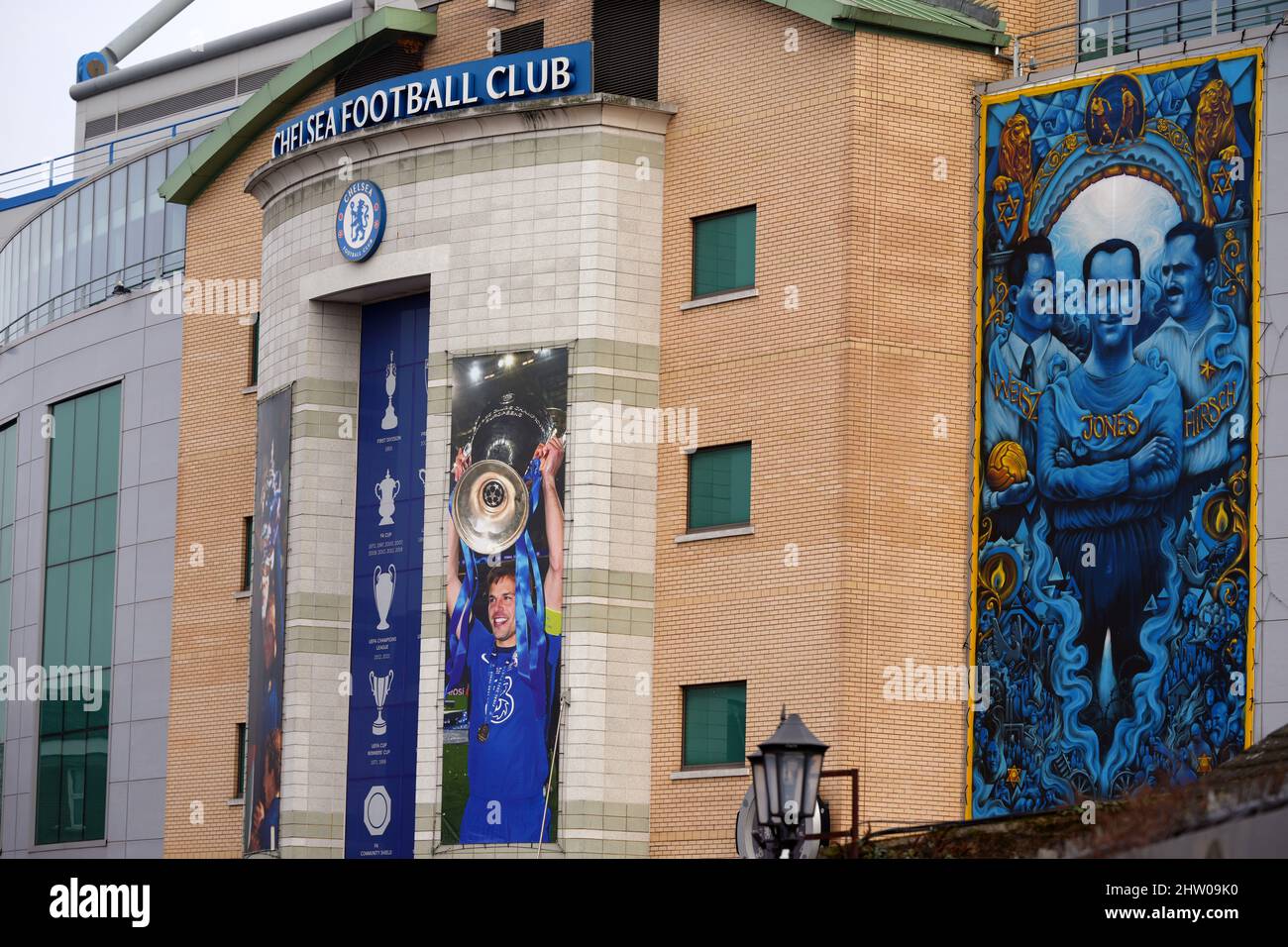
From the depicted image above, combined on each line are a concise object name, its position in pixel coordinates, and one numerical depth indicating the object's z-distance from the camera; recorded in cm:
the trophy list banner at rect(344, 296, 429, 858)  4006
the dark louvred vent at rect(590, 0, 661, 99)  3931
